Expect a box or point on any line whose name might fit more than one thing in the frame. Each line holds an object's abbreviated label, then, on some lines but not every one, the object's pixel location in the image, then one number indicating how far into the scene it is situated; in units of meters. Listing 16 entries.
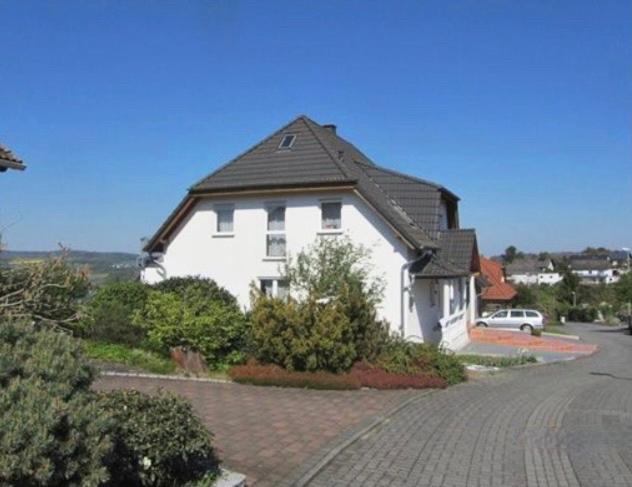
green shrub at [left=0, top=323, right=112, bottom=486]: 4.14
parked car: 40.81
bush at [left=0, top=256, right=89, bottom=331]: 6.99
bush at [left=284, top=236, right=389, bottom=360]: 15.17
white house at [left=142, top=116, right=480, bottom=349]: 20.50
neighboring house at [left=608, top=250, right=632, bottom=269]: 156.60
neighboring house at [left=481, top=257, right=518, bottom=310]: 52.16
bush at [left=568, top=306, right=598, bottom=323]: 73.06
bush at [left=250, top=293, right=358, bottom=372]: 14.43
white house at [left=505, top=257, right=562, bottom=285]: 139.00
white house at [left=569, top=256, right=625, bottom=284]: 143.25
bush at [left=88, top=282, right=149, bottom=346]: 16.73
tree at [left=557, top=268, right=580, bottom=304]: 81.19
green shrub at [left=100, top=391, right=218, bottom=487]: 5.73
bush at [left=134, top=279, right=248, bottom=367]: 15.28
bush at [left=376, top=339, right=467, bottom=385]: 14.74
